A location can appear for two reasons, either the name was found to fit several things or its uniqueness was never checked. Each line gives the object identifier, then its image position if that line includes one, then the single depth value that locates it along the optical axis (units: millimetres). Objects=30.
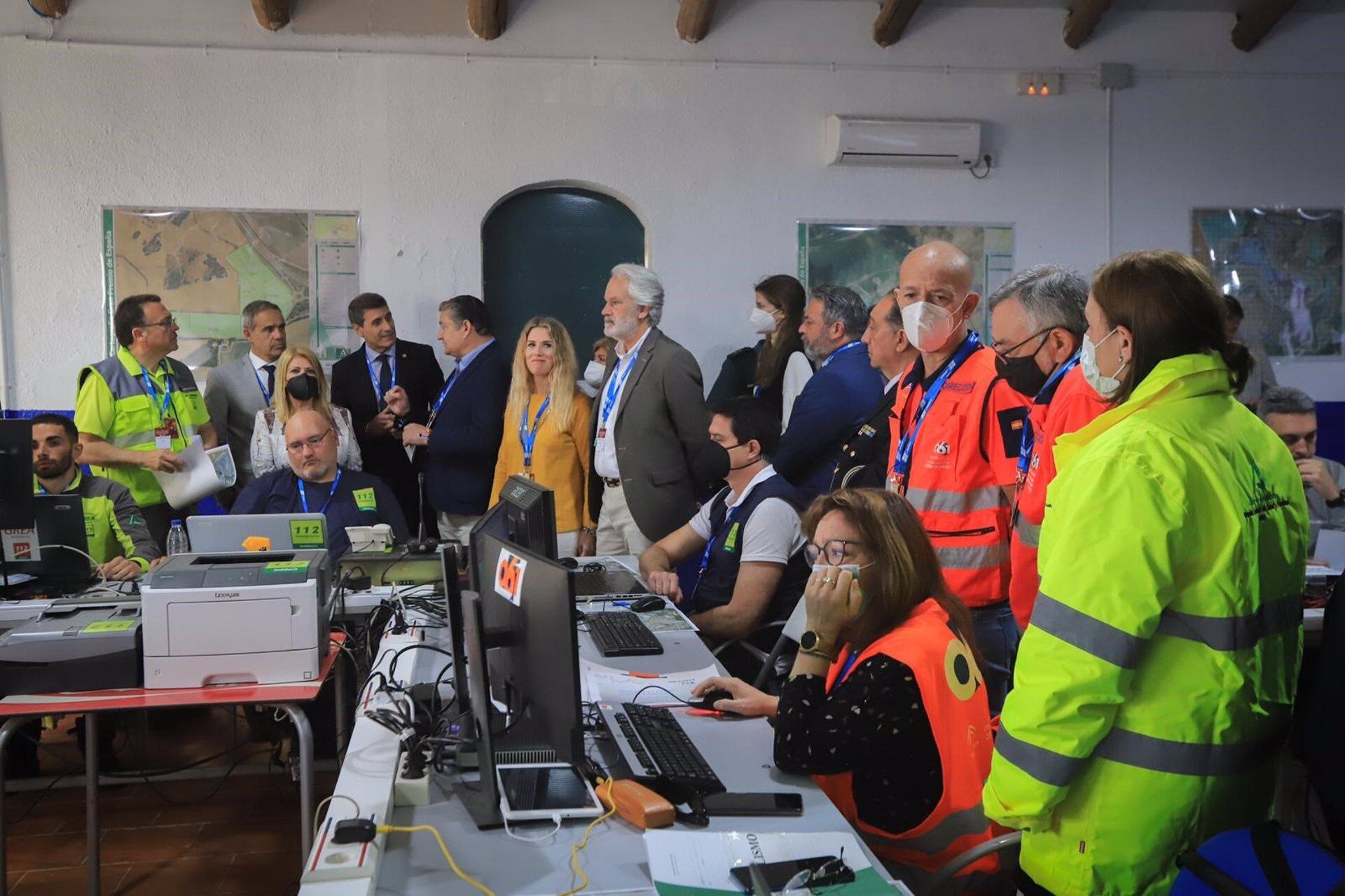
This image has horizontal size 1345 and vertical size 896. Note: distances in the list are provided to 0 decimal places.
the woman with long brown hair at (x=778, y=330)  5094
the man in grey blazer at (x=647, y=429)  4359
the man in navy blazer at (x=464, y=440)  4875
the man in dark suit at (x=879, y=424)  3549
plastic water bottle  3983
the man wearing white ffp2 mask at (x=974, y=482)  2893
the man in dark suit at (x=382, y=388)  5223
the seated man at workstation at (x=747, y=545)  3320
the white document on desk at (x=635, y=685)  2430
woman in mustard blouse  4676
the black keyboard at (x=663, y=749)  1896
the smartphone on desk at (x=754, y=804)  1799
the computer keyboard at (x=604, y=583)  3555
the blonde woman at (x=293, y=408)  4582
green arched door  6262
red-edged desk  2586
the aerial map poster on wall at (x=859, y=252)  6324
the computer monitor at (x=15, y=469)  3266
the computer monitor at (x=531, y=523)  2385
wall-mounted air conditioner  6160
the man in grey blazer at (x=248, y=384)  5223
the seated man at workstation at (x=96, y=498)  3883
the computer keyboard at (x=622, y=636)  2797
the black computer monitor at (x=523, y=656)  1626
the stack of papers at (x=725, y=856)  1521
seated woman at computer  1869
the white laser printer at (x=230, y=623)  2705
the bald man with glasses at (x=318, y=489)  3951
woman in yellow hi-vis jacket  1554
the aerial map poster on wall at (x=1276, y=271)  6539
